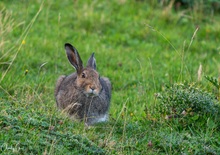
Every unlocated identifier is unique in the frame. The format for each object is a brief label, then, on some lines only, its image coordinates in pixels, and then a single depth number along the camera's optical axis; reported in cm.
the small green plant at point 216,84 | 1574
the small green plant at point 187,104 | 1508
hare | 1519
